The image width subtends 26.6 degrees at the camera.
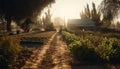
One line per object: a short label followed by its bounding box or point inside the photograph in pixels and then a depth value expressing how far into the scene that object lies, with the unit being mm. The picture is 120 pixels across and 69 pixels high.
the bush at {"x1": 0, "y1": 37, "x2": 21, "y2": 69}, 10335
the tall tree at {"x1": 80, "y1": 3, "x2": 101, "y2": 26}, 73419
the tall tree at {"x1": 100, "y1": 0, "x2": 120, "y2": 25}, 37212
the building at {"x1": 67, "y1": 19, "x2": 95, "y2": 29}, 80000
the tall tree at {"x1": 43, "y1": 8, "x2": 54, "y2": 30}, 93912
